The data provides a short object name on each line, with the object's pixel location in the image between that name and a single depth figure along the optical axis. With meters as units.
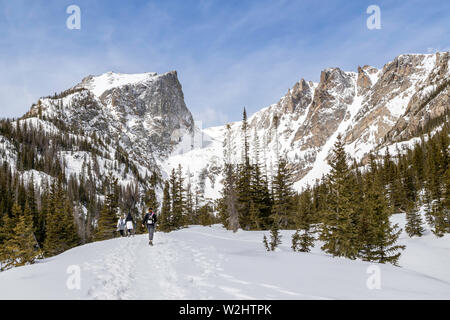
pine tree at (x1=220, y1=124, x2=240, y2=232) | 29.56
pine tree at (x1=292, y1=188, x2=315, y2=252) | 15.72
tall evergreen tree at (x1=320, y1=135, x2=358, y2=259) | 16.78
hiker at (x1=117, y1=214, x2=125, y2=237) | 25.33
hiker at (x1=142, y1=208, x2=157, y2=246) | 15.92
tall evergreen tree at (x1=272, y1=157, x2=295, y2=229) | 29.67
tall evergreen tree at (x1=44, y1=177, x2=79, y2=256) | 34.59
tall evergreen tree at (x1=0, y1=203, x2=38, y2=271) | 22.36
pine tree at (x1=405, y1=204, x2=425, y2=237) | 33.53
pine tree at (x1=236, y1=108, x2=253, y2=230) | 31.03
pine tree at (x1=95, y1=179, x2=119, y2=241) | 38.78
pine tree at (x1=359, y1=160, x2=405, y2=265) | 18.17
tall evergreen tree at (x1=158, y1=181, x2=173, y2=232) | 32.41
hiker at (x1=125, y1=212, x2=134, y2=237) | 22.64
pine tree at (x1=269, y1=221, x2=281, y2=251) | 13.78
